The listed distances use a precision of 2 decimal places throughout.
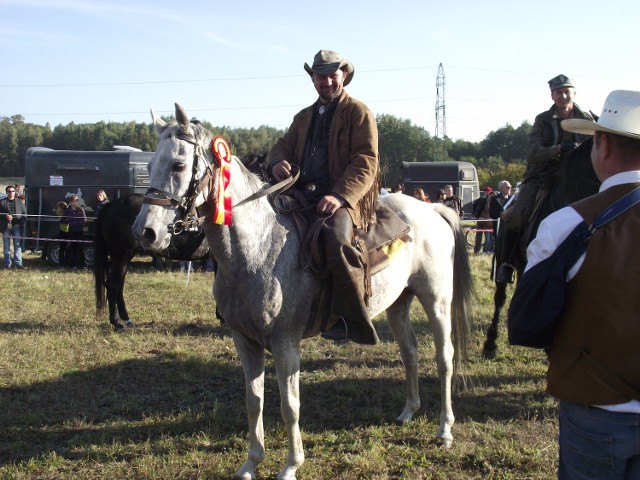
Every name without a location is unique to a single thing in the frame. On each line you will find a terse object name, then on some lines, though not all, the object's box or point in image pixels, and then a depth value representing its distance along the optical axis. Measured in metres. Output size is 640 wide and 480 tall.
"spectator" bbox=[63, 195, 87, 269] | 15.59
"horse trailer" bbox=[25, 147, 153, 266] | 17.05
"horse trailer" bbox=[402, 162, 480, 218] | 27.81
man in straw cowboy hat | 1.75
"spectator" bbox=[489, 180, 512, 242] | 17.06
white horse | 3.40
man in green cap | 5.42
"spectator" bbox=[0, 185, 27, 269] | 15.59
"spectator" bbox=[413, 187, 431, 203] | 16.27
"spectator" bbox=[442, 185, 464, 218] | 18.08
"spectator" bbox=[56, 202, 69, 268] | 15.55
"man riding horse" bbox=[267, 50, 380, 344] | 3.91
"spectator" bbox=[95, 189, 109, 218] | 15.93
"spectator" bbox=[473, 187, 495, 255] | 18.16
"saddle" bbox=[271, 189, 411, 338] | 3.91
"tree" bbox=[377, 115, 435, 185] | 62.34
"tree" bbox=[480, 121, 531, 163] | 67.44
